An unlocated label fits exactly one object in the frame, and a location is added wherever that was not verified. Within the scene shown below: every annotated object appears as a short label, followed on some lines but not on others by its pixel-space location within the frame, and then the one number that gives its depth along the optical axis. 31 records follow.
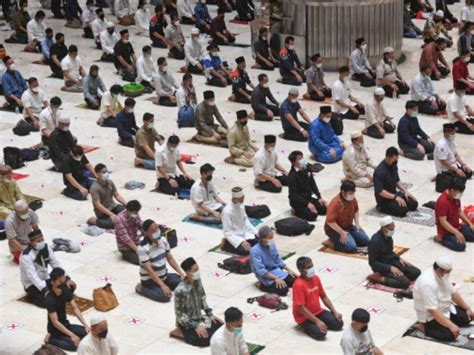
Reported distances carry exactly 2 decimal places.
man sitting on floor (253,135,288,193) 21.95
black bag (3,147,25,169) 23.39
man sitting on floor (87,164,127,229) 20.16
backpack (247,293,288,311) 17.28
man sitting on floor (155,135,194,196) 21.86
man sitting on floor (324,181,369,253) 18.98
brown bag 17.34
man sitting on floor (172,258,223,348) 16.11
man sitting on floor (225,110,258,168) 23.30
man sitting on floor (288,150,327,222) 20.48
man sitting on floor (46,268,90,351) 15.83
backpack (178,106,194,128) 25.95
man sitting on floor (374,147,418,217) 20.45
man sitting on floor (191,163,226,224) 20.20
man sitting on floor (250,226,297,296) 17.61
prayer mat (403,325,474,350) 16.00
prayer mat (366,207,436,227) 20.45
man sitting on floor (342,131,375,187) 21.73
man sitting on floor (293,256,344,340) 16.22
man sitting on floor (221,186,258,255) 18.91
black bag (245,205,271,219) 20.77
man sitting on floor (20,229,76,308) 17.30
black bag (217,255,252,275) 18.50
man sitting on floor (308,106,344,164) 23.52
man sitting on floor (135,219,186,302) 17.41
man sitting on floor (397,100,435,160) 23.56
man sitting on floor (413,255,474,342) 15.99
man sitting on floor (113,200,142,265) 18.63
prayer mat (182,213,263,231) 20.34
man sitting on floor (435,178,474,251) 18.95
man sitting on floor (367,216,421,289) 17.70
